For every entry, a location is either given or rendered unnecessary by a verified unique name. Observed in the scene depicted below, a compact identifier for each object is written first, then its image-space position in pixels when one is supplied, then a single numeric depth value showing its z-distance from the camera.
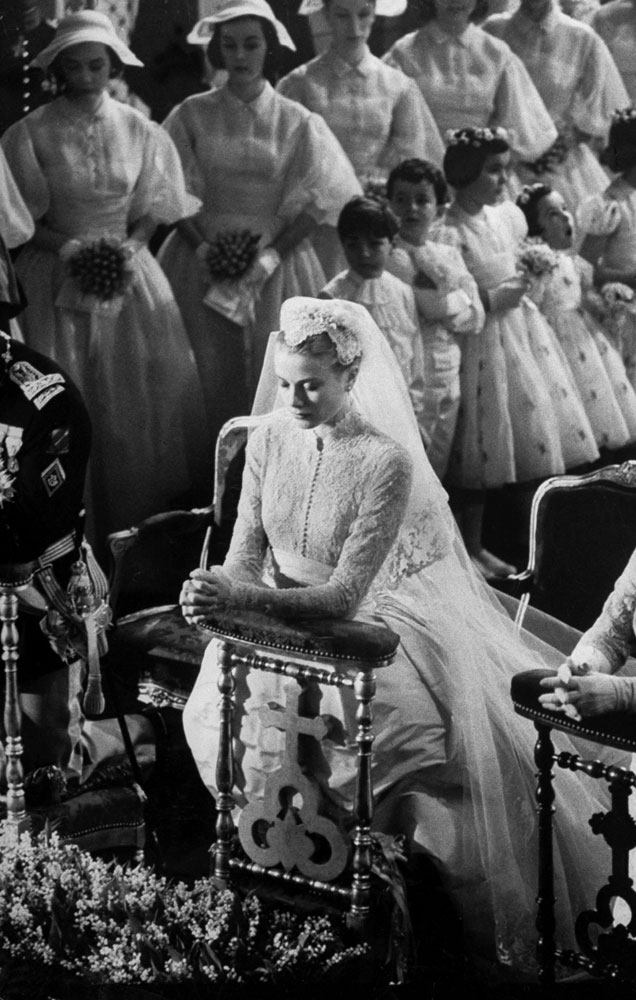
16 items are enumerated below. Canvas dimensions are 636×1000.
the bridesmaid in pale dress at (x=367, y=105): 4.70
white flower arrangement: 3.43
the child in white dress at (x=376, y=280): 4.77
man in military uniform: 4.34
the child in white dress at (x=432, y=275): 4.75
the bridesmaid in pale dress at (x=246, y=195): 4.71
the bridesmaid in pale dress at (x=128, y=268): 4.69
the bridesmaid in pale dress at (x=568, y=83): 4.69
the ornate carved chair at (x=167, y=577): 4.62
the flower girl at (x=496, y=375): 4.75
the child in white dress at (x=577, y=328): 4.77
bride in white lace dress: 3.75
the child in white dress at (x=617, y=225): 4.75
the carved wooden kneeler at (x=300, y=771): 3.46
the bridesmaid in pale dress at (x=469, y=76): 4.66
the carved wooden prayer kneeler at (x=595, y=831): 3.33
